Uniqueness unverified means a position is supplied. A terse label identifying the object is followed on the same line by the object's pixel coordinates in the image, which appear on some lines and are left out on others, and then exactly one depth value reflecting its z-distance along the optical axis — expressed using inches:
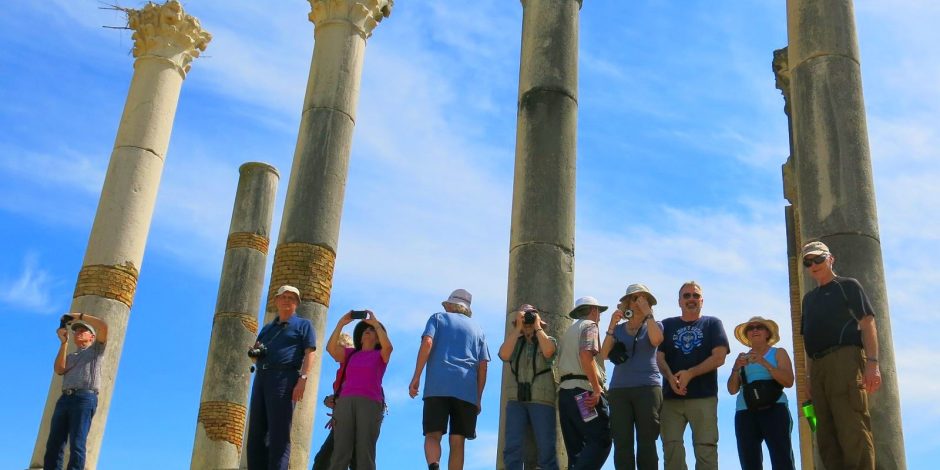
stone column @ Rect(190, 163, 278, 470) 717.3
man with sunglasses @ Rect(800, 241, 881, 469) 289.0
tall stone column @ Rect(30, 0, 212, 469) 597.0
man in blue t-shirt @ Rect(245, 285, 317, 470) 345.7
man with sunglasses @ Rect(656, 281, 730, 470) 330.3
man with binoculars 353.4
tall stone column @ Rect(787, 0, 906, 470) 352.8
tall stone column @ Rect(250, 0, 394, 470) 562.6
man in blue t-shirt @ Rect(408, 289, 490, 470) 349.4
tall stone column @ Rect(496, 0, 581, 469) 458.6
